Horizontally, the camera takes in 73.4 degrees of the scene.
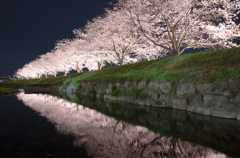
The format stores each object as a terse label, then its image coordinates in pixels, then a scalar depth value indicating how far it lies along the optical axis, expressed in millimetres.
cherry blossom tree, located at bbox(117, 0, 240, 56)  16844
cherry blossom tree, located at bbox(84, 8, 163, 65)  23172
